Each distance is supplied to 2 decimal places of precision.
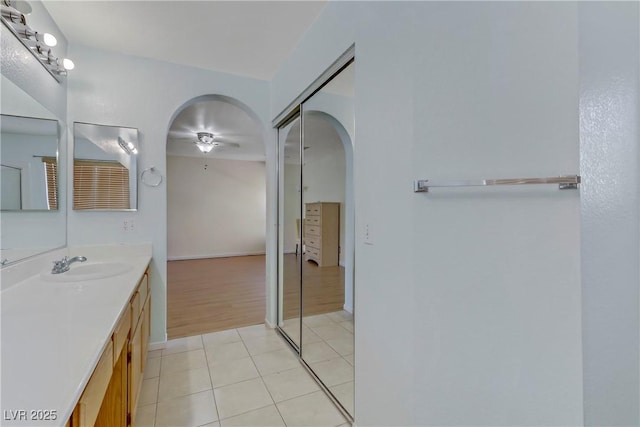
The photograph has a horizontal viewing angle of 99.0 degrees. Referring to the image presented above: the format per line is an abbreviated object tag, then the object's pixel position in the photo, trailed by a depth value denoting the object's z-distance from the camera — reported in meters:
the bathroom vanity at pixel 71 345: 0.62
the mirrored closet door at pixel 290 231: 2.64
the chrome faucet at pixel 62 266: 1.75
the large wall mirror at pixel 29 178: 1.44
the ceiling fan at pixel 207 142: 5.10
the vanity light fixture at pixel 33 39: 1.46
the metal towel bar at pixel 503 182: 0.83
